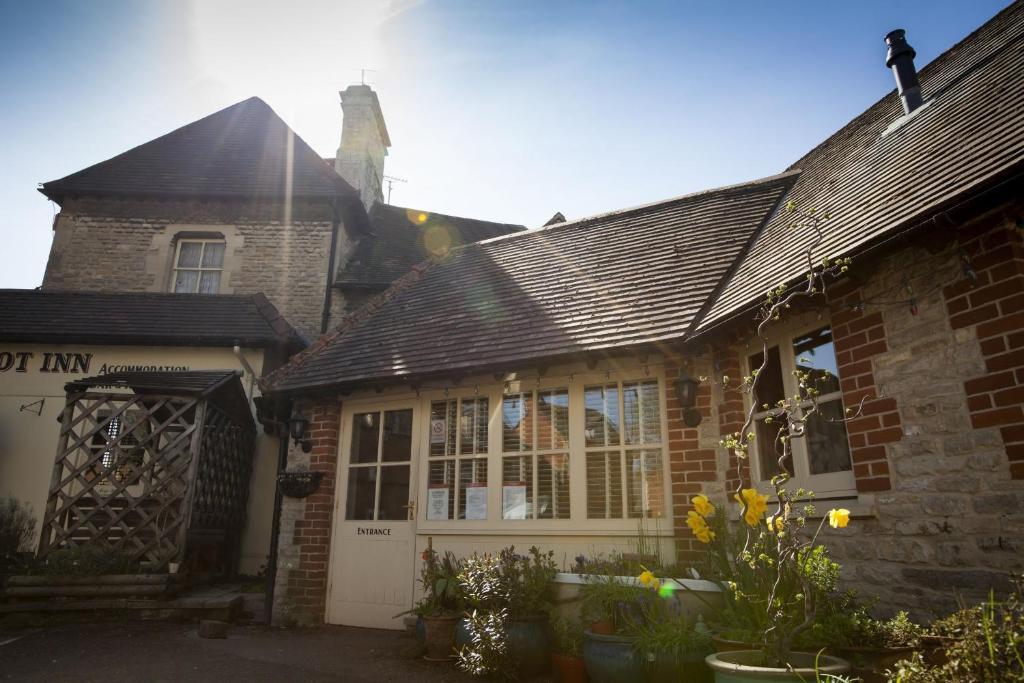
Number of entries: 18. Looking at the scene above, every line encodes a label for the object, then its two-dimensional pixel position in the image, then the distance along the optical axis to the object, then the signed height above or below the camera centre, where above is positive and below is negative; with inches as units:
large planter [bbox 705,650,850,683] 106.8 -26.9
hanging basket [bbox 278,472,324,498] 298.8 +14.3
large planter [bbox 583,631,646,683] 164.2 -37.8
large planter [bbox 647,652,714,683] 157.4 -38.1
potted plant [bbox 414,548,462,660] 215.8 -32.4
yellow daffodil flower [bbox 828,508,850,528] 113.5 -0.5
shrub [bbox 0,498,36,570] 386.6 -6.2
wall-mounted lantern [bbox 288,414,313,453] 306.8 +40.9
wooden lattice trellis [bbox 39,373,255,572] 323.9 +17.1
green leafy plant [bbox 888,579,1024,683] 96.1 -21.5
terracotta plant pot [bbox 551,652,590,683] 182.2 -44.2
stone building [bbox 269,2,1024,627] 149.1 +49.1
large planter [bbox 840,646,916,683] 128.0 -30.0
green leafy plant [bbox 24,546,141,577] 302.8 -23.2
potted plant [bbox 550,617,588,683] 182.5 -41.2
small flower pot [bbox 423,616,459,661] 215.2 -41.5
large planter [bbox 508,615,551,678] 192.7 -39.9
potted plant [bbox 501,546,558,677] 193.6 -29.7
